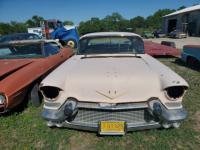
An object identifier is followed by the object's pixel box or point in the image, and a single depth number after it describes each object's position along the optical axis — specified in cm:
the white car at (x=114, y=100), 193
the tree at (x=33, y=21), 5753
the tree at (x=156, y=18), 5793
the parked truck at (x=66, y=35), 1039
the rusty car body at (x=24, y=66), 249
